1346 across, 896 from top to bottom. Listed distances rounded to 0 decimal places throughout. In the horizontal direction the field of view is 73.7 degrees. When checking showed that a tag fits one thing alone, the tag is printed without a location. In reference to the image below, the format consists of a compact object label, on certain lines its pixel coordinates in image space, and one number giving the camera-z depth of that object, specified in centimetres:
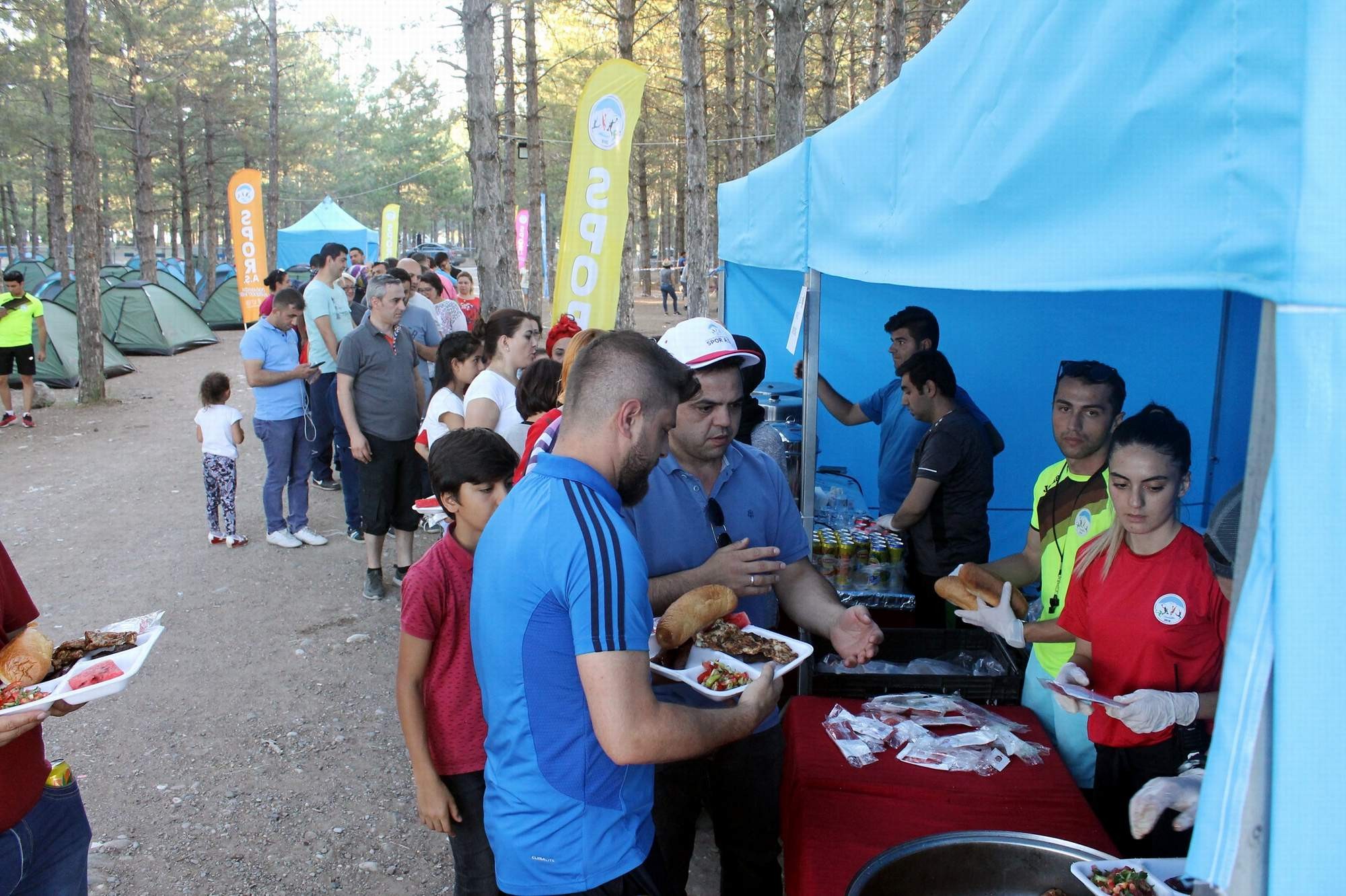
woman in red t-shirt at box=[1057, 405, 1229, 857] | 232
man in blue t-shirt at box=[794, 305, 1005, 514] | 483
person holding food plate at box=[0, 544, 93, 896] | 207
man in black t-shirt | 404
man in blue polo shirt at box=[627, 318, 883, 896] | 255
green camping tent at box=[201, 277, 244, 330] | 2350
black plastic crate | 298
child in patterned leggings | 694
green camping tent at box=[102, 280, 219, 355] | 1855
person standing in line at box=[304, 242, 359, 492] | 766
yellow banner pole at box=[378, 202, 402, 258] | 1825
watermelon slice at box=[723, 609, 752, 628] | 271
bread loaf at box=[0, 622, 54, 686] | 220
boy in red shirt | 247
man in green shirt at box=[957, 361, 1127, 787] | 278
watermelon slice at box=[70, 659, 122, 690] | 220
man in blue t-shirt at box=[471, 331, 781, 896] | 167
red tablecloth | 216
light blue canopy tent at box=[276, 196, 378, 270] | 3023
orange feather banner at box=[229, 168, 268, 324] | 1566
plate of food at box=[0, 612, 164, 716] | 213
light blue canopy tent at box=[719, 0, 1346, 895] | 101
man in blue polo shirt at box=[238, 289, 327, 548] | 689
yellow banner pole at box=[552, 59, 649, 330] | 691
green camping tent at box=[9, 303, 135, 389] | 1431
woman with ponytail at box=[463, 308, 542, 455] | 488
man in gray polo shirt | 598
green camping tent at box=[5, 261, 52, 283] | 2767
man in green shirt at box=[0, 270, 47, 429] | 1138
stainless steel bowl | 194
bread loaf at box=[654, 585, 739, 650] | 239
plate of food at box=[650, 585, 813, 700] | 238
